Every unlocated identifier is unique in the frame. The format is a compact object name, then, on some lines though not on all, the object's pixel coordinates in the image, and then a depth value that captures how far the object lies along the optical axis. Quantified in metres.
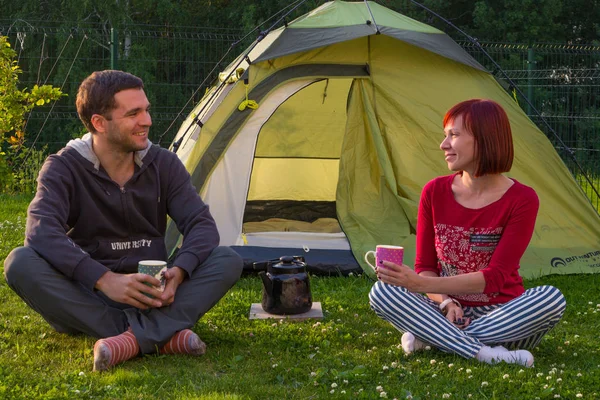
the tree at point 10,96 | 7.79
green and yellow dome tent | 5.40
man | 3.38
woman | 3.30
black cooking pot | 4.12
